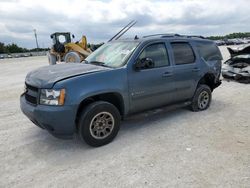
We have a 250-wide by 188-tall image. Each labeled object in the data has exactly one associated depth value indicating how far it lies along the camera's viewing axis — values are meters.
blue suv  3.61
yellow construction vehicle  14.77
